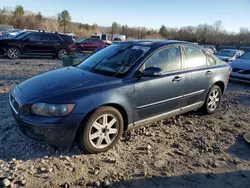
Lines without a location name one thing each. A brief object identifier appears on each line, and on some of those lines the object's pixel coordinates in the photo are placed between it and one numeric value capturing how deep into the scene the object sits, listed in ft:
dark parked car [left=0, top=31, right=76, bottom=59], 40.01
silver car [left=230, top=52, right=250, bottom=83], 28.96
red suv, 66.47
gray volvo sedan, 9.62
